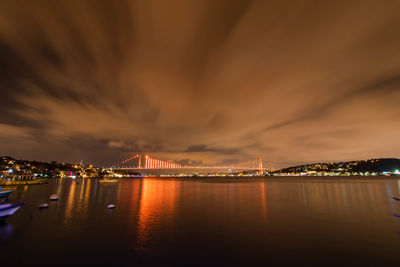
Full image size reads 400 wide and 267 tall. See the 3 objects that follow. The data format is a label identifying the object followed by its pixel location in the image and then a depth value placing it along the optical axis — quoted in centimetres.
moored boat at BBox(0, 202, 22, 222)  1464
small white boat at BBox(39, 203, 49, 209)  2104
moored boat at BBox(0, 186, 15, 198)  1982
